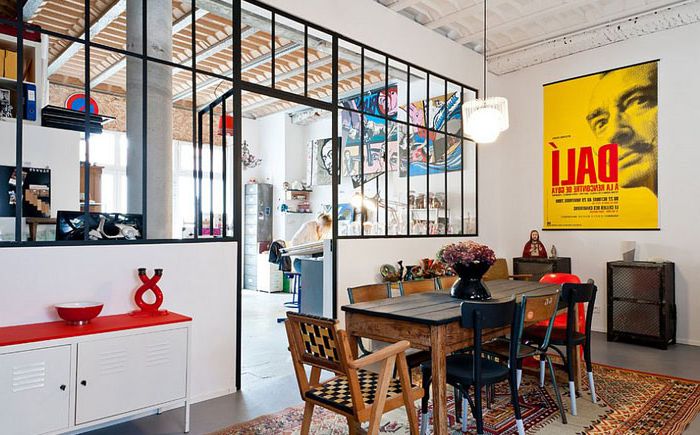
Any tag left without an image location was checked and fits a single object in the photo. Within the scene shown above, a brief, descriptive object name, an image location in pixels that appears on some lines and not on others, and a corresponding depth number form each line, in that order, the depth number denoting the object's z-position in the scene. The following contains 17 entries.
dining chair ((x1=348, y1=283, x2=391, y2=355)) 3.59
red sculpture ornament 3.35
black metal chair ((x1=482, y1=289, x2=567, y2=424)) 3.06
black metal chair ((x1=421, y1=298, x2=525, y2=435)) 2.85
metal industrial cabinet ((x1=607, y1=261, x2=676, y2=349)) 5.44
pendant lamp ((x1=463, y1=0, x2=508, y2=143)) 4.52
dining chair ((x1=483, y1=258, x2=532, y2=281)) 6.24
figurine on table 6.65
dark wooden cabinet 6.36
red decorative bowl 2.90
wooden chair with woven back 2.42
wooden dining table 2.79
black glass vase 3.52
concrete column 3.95
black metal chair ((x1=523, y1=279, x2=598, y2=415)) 3.51
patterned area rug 3.25
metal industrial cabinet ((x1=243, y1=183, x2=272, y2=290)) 10.61
